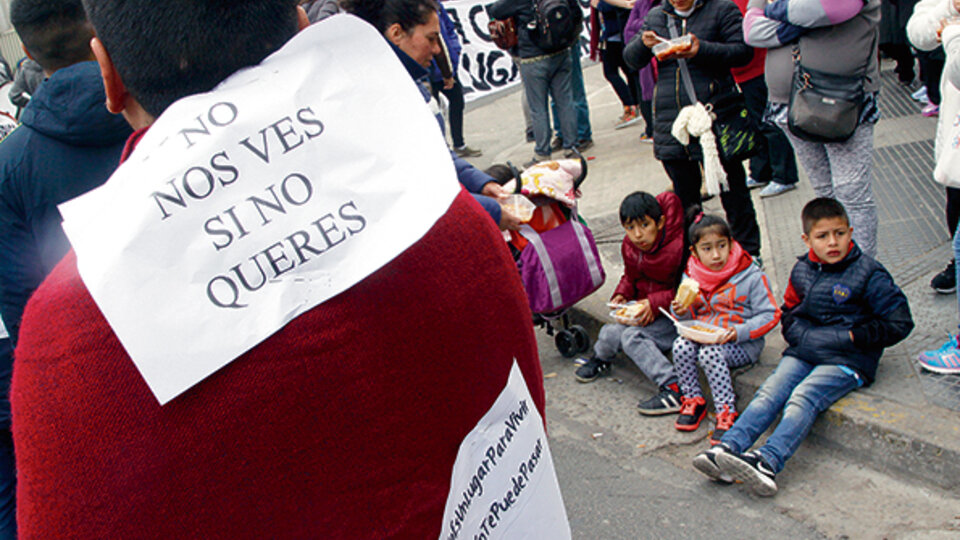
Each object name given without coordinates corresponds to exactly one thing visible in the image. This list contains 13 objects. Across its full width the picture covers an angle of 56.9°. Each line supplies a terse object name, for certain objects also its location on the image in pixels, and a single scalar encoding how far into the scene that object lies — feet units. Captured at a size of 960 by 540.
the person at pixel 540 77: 26.09
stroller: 15.76
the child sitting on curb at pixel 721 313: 13.26
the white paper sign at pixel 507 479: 3.67
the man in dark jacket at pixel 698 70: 15.69
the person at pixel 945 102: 11.71
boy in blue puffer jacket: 11.59
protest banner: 33.50
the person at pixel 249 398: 2.85
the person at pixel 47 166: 7.47
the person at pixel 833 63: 13.52
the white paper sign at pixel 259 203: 2.85
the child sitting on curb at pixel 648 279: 14.73
